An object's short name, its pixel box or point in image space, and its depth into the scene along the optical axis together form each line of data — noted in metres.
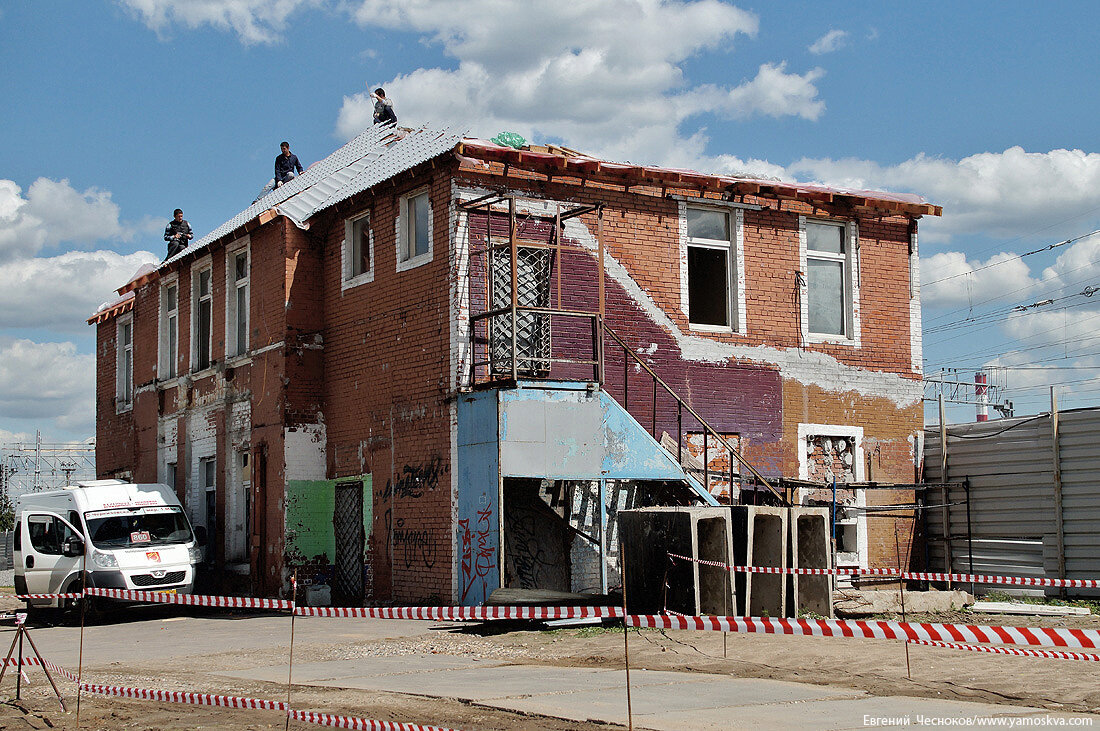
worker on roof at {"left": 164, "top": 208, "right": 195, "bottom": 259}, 26.39
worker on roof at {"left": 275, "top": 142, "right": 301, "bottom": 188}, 25.11
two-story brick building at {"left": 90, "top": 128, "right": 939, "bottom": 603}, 15.98
